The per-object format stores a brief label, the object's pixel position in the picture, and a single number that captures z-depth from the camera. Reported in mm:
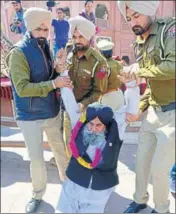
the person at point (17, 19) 2844
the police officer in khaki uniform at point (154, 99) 1206
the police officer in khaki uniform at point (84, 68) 1376
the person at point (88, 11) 2682
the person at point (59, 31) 2212
